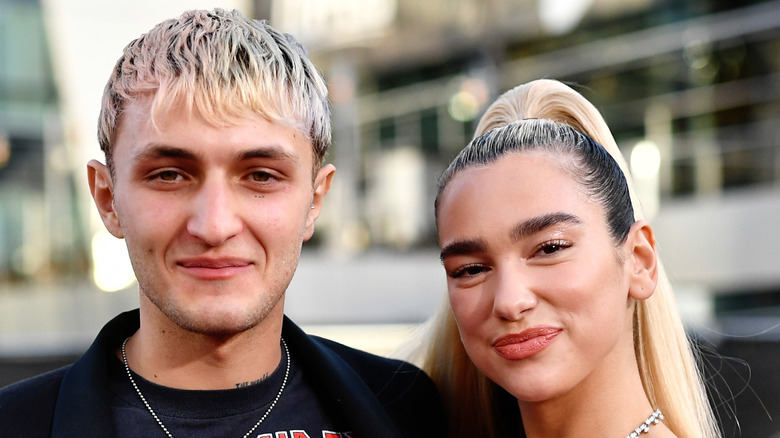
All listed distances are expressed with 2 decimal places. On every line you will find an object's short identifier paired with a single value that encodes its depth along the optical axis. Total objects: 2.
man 2.43
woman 2.47
